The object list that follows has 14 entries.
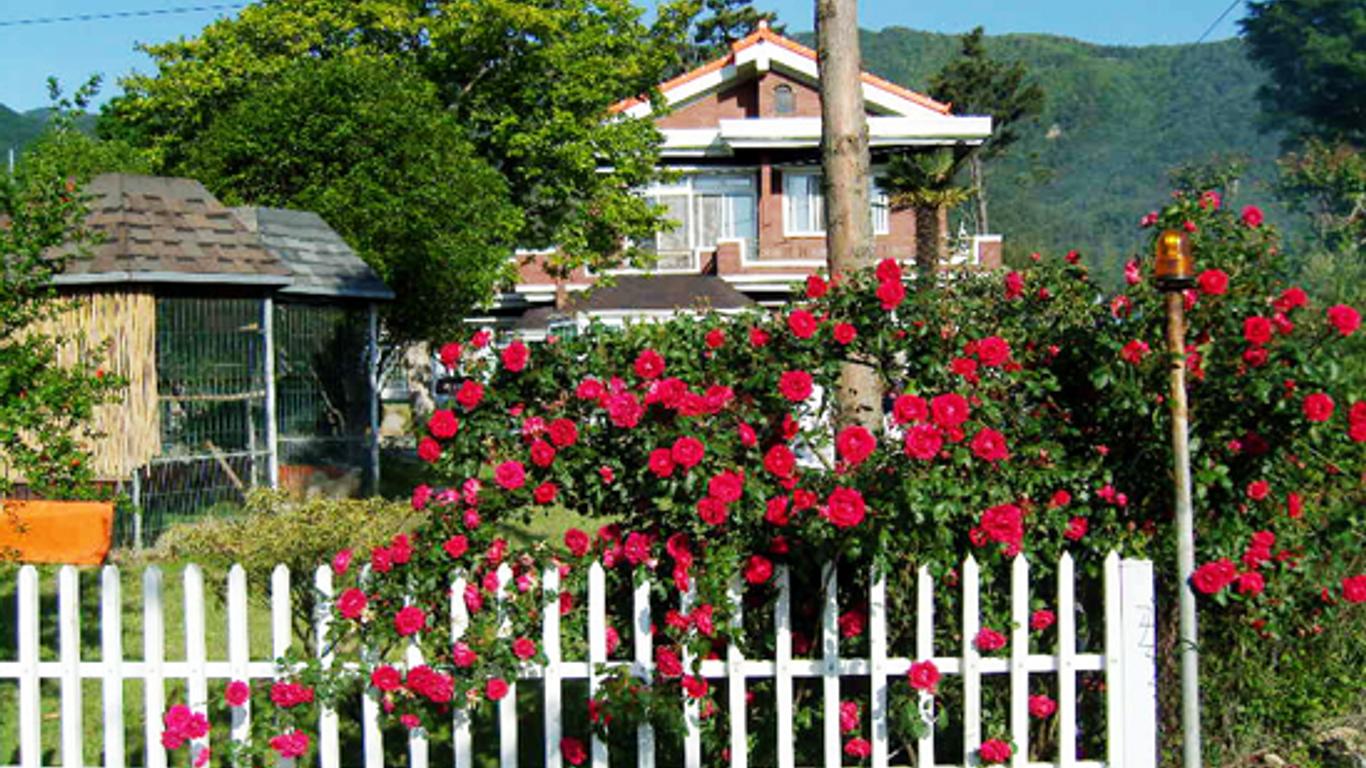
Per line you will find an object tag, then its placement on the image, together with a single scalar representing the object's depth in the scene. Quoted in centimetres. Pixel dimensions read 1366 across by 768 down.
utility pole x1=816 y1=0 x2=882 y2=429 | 665
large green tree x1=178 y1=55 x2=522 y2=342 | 1812
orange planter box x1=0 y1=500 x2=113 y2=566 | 1032
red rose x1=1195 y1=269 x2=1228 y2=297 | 476
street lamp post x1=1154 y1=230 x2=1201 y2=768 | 455
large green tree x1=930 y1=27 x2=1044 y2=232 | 5444
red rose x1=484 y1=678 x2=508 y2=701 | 481
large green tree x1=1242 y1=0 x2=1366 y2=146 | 6188
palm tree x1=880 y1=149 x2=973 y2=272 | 2586
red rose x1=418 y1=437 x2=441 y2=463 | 503
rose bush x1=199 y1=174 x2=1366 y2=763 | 473
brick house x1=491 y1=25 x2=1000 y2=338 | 3094
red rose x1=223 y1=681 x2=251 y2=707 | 490
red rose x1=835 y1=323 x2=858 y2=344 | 500
